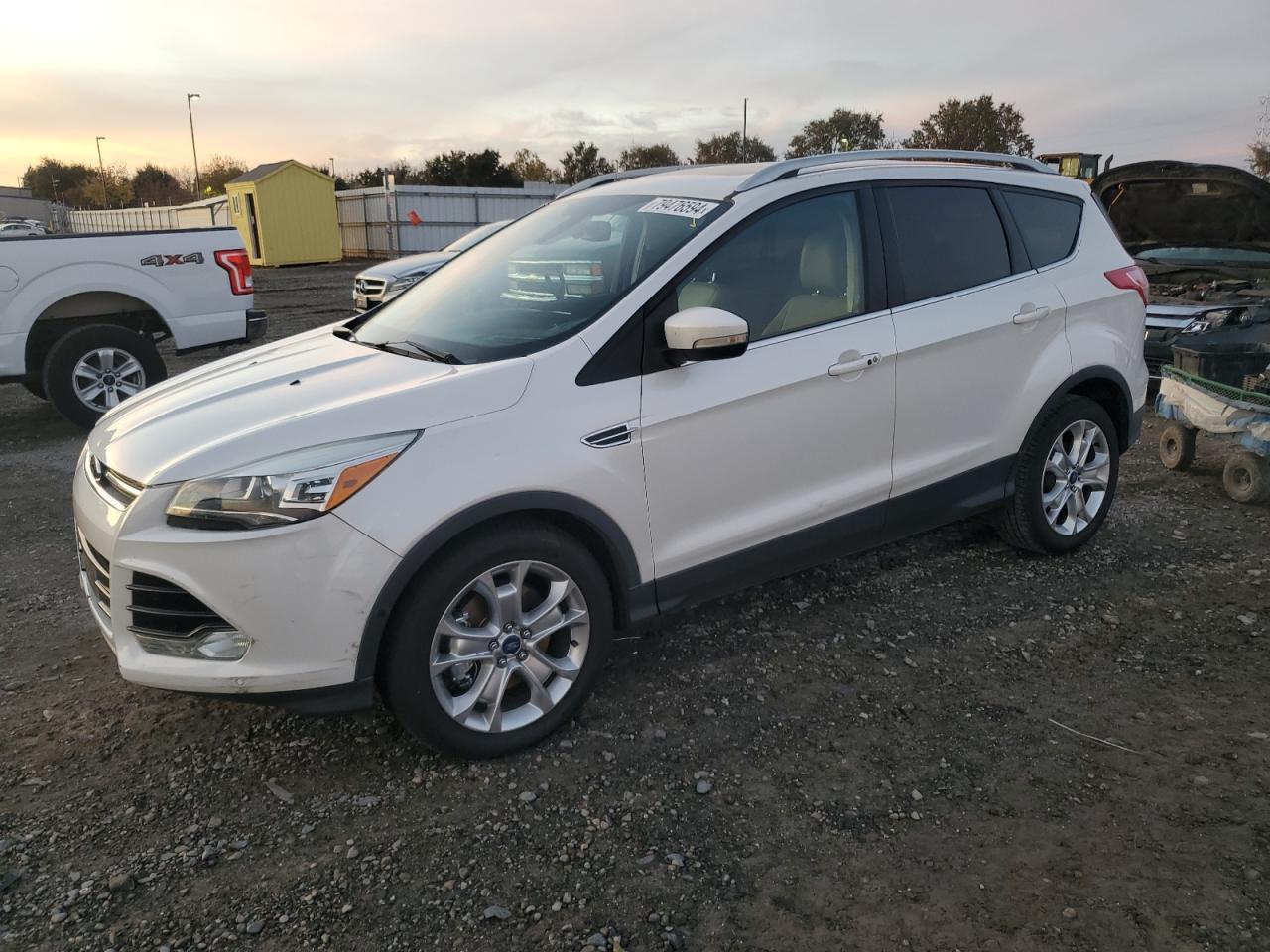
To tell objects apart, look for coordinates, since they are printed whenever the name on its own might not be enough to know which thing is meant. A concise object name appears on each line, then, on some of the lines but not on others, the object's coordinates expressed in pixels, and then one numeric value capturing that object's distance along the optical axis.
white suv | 2.70
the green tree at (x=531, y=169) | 60.09
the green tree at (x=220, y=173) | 69.12
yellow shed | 29.25
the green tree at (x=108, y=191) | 73.12
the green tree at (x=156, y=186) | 74.45
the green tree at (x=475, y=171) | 44.66
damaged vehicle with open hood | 7.34
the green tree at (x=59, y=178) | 85.88
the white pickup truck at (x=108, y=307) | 7.26
